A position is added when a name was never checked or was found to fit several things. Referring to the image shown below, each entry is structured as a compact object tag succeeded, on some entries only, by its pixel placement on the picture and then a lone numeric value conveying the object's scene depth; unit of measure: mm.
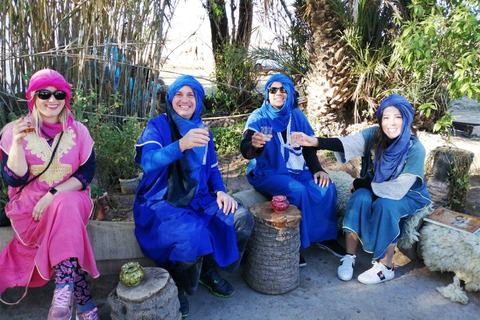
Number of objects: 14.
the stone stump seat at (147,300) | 2082
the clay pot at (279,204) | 2801
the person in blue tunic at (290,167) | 3174
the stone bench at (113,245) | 2695
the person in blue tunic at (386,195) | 2939
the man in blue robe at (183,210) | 2465
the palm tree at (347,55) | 5387
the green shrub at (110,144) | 3639
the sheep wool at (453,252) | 2832
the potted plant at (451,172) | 3840
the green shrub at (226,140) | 6113
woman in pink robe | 2225
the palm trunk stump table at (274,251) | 2732
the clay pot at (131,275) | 2130
